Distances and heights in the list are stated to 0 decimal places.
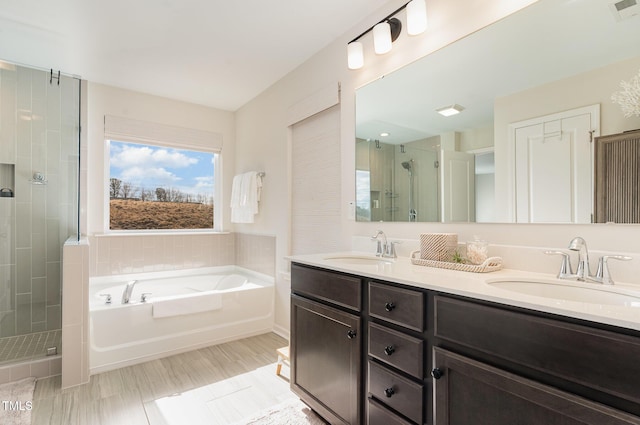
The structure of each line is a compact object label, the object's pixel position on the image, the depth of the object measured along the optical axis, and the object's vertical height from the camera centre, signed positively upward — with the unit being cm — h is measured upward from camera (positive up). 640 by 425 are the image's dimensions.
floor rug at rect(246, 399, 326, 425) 175 -115
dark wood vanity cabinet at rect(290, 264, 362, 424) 143 -65
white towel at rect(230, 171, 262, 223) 334 +20
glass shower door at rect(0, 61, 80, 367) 262 +19
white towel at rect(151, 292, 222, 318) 259 -76
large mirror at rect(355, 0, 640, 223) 118 +46
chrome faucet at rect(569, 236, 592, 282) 113 -15
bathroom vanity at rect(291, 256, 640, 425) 76 -44
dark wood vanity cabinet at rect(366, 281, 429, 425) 115 -55
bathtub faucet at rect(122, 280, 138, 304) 255 -64
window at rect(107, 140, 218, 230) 348 +33
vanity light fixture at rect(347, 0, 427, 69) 163 +105
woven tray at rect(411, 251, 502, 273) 136 -23
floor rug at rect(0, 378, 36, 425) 176 -113
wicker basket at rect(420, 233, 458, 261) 154 -16
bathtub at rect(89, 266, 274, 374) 241 -86
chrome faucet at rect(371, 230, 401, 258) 190 -20
